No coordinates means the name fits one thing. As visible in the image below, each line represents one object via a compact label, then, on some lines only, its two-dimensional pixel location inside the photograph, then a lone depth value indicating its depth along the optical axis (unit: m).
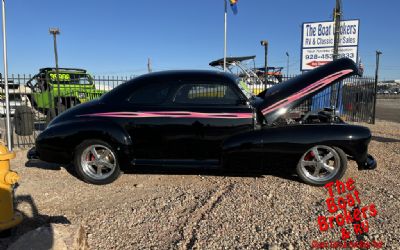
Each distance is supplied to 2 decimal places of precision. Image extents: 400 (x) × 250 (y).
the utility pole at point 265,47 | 11.74
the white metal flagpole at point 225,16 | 18.08
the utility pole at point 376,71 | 11.96
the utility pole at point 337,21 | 11.34
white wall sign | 13.29
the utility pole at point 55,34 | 11.12
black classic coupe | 4.21
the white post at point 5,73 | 5.72
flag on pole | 18.19
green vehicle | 11.30
